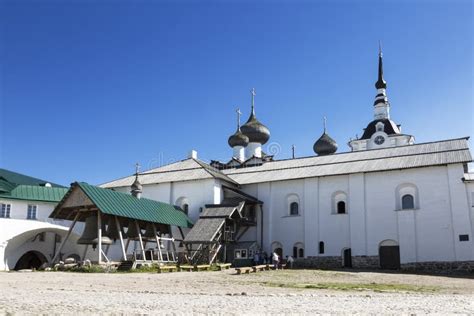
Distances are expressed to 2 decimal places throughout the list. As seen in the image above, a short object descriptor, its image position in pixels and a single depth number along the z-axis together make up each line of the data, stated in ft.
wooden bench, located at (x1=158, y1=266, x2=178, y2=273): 74.97
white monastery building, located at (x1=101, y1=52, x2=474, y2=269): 90.84
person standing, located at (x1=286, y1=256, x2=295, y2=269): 96.86
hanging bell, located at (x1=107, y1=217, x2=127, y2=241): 84.23
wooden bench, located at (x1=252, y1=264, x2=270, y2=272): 78.74
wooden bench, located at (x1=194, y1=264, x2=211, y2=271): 79.61
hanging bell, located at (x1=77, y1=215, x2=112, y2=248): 79.41
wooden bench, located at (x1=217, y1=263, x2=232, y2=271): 83.61
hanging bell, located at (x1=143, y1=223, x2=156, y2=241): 94.79
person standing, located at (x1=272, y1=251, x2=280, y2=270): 88.46
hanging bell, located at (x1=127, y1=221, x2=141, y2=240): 88.86
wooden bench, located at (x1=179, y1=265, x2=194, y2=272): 78.55
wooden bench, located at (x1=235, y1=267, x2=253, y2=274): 71.77
